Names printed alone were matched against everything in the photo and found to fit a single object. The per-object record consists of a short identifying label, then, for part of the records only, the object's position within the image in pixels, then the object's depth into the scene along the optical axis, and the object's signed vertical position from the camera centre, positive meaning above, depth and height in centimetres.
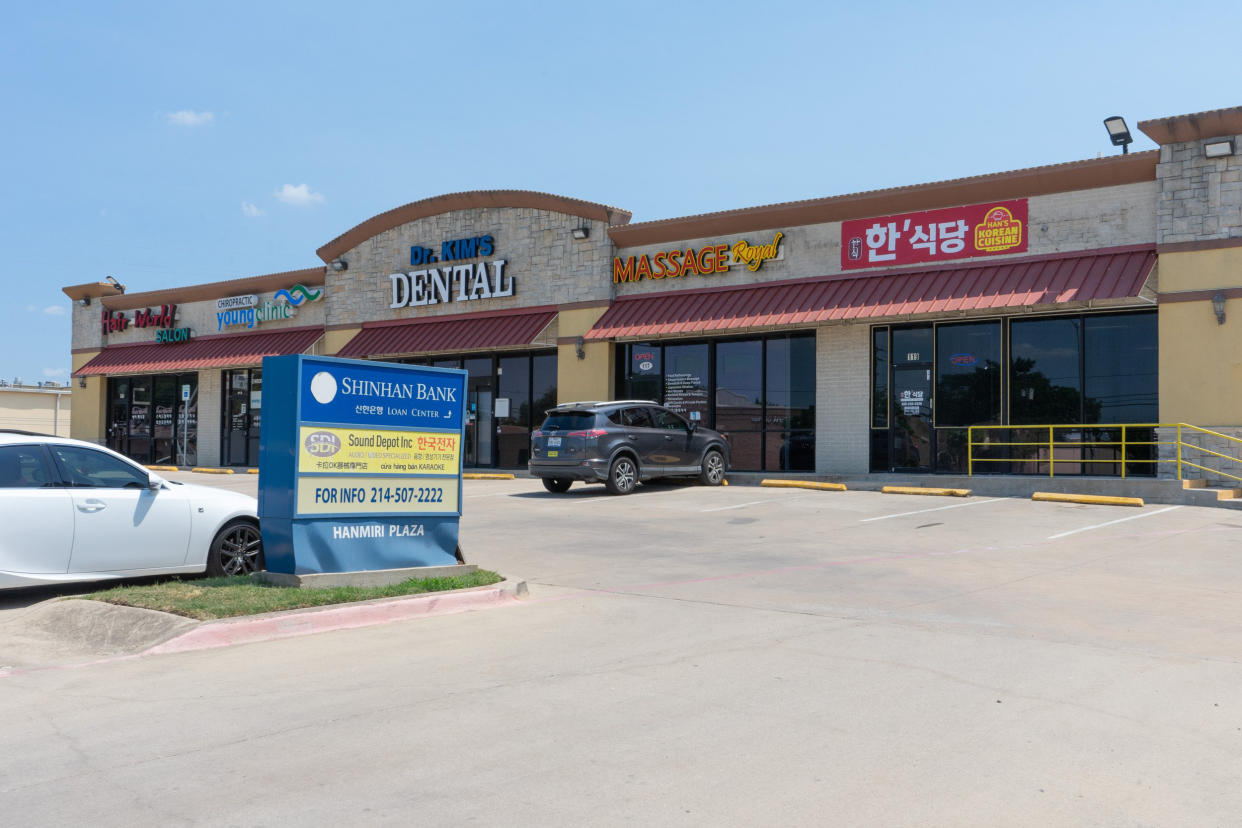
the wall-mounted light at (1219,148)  1881 +518
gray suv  2031 -16
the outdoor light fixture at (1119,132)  2105 +614
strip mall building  1948 +294
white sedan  925 -78
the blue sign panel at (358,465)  963 -27
